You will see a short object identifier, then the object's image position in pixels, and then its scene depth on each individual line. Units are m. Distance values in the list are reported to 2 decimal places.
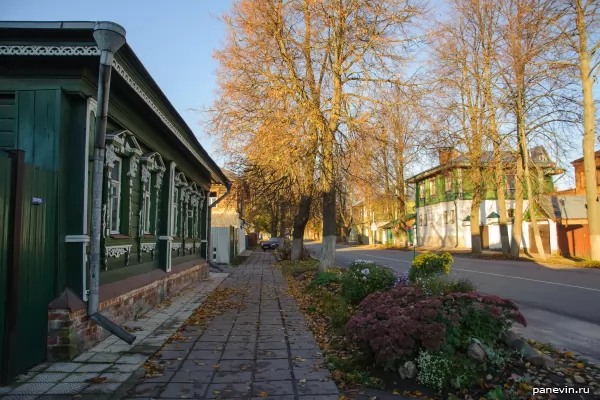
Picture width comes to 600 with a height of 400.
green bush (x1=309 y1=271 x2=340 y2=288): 11.42
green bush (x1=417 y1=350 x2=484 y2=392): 4.46
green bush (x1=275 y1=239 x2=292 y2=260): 26.84
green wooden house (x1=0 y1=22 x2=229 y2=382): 4.74
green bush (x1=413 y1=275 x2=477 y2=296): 6.42
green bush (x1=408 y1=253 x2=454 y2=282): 8.64
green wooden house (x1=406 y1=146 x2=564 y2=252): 26.46
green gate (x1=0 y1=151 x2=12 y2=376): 4.44
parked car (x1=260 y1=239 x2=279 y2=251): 48.44
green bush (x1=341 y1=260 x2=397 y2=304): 8.26
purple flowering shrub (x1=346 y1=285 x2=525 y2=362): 4.76
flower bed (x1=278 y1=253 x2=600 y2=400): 4.44
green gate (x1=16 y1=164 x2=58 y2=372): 4.89
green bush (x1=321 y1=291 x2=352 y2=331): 7.17
